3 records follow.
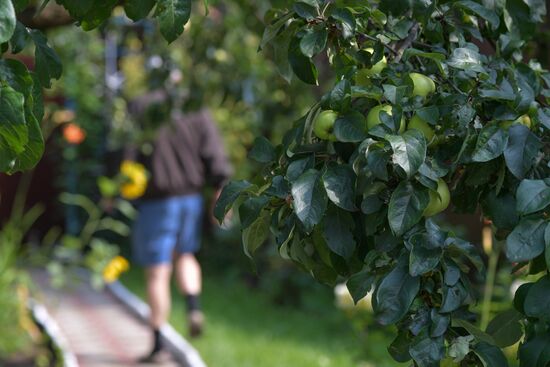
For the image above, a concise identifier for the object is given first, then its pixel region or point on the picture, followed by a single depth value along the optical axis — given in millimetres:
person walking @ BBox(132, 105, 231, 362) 11362
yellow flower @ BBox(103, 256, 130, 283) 11642
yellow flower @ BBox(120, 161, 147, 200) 11725
